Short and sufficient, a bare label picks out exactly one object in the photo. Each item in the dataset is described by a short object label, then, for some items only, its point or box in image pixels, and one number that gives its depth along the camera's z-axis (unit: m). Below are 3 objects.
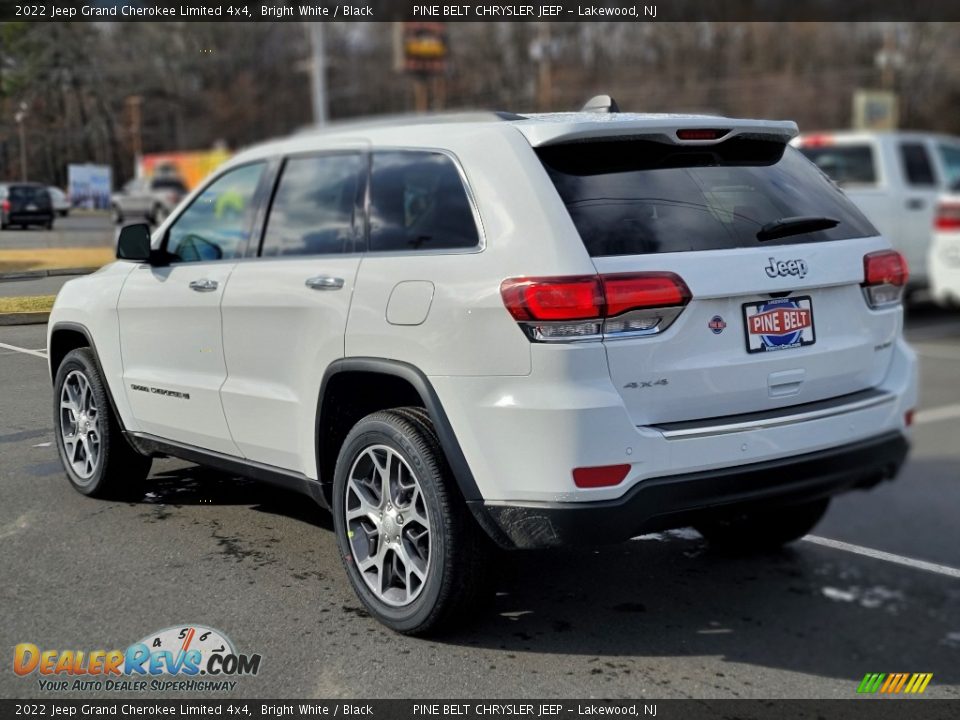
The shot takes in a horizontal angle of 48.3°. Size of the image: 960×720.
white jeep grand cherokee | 3.17
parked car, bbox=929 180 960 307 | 11.51
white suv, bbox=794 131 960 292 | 12.12
